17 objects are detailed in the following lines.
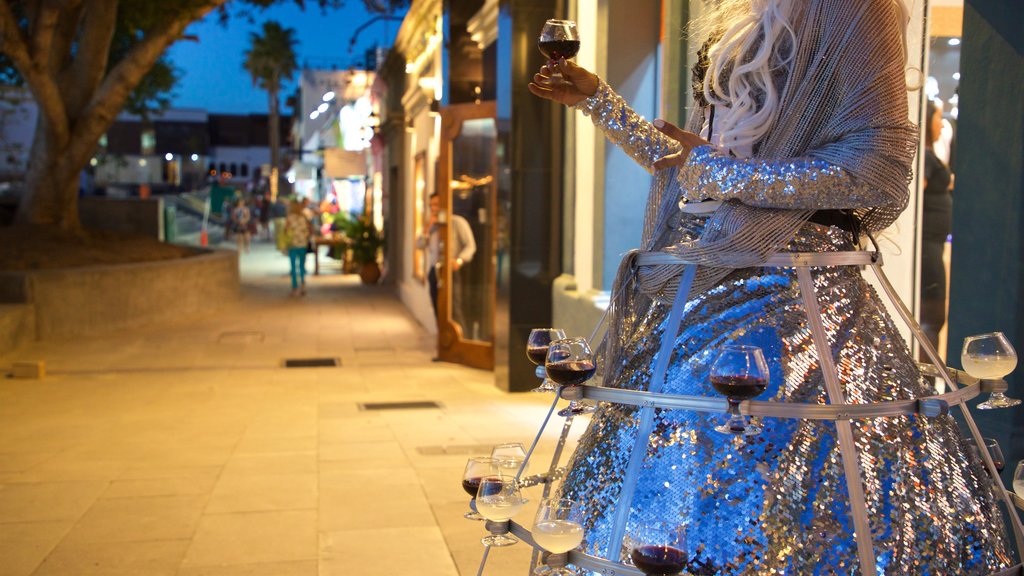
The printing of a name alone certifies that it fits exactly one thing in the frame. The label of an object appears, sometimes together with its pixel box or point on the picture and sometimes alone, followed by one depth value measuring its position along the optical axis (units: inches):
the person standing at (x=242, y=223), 1312.7
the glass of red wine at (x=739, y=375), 71.4
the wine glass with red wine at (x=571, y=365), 84.5
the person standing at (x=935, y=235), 216.1
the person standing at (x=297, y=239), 754.2
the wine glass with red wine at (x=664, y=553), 71.7
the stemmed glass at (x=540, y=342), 102.2
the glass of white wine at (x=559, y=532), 78.8
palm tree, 2363.4
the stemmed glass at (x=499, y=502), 92.8
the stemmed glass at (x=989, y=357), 99.6
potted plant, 876.0
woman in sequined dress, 74.5
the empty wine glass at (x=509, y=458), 105.5
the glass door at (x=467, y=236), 419.8
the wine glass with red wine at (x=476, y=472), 103.8
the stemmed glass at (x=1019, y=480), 97.4
